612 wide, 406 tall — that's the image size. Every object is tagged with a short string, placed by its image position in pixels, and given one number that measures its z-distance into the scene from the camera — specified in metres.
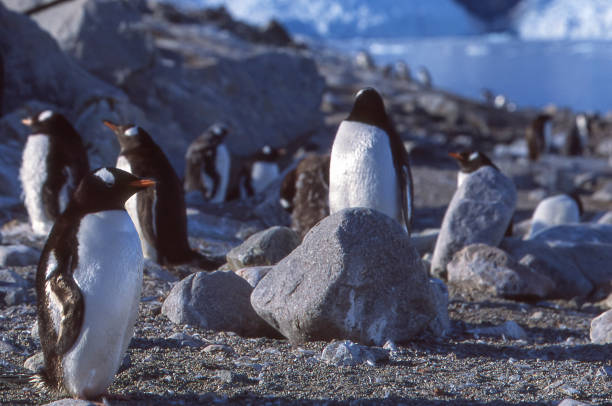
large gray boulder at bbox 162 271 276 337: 7.92
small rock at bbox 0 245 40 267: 10.24
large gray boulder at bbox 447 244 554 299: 10.72
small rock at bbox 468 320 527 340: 8.71
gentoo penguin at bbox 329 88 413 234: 10.71
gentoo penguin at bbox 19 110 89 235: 12.55
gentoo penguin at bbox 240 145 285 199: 21.37
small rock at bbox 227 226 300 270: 9.98
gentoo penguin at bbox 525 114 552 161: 32.59
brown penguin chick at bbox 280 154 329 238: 12.24
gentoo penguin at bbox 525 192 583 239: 16.75
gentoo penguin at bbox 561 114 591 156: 36.94
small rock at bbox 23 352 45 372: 6.43
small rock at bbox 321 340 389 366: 6.81
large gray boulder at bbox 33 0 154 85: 22.22
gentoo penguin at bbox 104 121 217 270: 10.83
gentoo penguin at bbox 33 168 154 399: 5.80
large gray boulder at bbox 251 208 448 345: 7.41
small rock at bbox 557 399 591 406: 5.48
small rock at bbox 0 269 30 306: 8.48
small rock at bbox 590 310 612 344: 8.39
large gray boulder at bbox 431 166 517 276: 11.88
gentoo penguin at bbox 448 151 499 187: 14.64
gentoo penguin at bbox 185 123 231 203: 19.67
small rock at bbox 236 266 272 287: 8.71
